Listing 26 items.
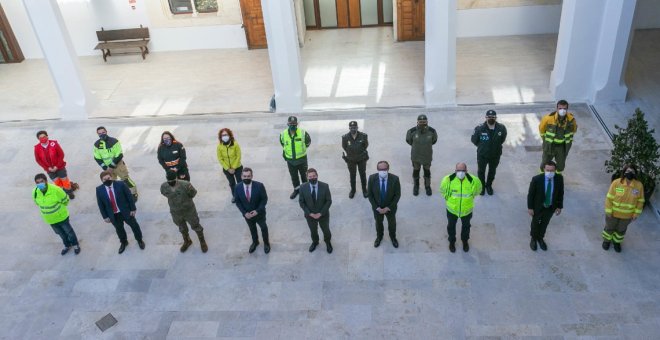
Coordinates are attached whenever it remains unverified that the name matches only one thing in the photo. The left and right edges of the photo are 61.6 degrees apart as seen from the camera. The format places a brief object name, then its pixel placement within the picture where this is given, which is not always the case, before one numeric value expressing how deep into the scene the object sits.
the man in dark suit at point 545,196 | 7.33
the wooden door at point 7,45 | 17.19
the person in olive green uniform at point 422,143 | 8.74
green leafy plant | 8.27
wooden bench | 16.75
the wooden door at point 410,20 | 15.81
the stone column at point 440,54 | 11.37
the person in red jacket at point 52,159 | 9.65
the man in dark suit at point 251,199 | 7.74
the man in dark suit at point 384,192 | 7.58
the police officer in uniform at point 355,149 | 8.86
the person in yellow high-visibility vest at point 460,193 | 7.38
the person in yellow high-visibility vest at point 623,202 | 7.23
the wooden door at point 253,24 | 16.28
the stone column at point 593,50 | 10.95
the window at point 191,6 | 16.64
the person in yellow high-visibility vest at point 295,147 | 8.90
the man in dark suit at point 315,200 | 7.65
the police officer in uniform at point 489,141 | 8.58
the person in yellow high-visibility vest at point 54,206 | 8.17
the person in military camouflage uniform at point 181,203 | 7.88
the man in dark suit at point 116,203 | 8.11
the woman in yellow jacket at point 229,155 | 8.80
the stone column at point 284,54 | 11.78
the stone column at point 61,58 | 12.52
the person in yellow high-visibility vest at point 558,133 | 8.60
